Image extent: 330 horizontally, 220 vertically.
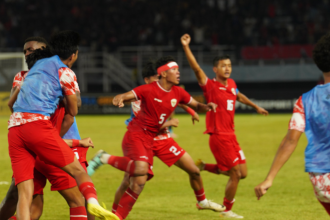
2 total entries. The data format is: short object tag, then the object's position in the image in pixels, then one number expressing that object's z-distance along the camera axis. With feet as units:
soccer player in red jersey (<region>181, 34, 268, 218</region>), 46.44
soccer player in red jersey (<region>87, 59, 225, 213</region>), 44.37
